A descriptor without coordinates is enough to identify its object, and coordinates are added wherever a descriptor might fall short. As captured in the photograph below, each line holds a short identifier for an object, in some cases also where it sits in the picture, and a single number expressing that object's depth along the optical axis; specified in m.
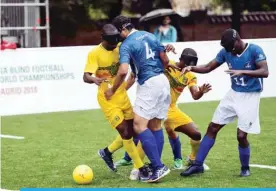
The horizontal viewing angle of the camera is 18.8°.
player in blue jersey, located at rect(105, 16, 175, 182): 10.36
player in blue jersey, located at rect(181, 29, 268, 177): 10.42
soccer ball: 10.41
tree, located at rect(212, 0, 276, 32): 34.12
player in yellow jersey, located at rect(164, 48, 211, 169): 11.10
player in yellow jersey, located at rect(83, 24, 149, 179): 10.60
